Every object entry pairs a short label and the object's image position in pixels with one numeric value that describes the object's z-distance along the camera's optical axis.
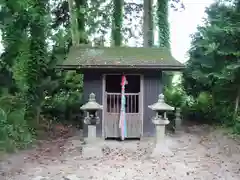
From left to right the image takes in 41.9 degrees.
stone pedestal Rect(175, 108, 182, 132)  12.94
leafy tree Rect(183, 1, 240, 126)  11.50
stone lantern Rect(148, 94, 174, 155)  9.08
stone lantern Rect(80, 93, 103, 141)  9.43
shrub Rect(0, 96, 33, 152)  8.73
